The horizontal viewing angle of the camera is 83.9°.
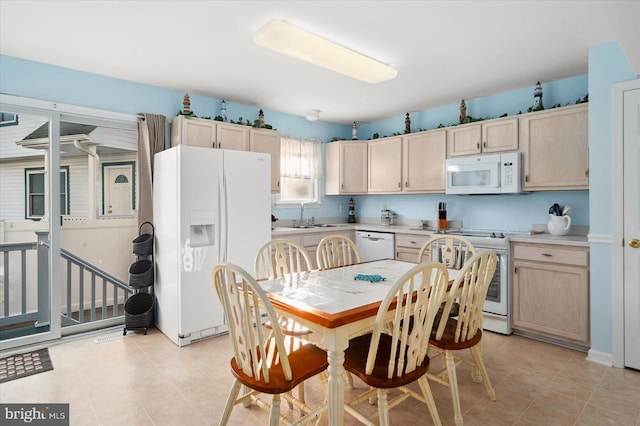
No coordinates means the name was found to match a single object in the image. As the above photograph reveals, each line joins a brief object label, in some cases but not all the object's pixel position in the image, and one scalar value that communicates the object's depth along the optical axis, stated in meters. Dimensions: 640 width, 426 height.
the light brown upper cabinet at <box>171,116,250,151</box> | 3.64
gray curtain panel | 3.61
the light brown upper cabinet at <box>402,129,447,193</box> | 4.28
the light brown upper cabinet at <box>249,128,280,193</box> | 4.16
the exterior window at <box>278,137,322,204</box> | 4.96
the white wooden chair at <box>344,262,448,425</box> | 1.60
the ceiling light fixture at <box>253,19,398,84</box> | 2.42
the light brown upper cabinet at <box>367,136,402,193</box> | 4.75
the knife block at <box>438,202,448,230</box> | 4.38
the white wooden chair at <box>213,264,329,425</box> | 1.55
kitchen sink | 4.82
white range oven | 3.39
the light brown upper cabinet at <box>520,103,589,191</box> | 3.20
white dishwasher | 4.47
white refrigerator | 3.14
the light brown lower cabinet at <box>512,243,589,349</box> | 2.99
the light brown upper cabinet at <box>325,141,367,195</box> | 5.16
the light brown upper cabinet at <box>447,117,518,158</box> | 3.64
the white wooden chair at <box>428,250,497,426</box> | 1.95
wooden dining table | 1.57
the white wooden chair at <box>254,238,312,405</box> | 2.22
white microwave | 3.57
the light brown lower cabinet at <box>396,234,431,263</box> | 4.17
